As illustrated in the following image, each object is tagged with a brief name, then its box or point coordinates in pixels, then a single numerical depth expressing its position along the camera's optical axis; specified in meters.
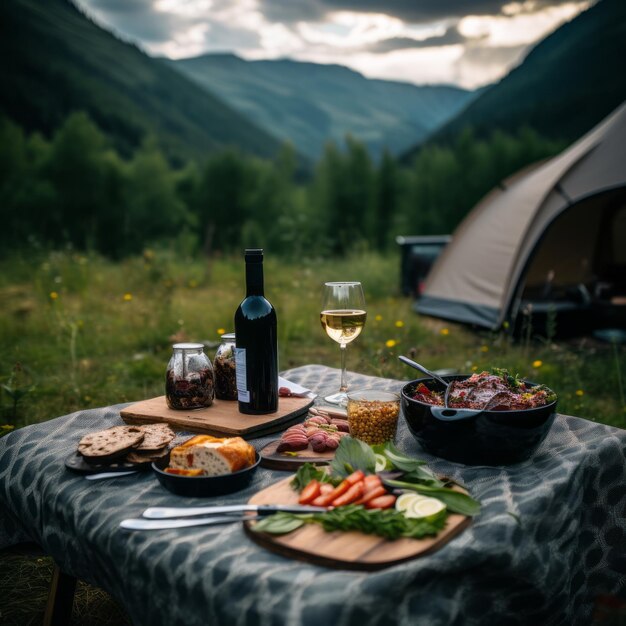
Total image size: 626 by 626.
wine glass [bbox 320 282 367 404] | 1.96
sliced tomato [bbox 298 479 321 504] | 1.28
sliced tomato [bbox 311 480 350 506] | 1.27
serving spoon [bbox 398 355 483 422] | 1.46
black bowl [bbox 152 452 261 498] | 1.37
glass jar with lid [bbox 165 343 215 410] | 1.83
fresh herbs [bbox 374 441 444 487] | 1.35
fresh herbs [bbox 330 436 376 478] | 1.39
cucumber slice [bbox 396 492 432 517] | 1.24
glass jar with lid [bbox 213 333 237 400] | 1.93
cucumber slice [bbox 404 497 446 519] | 1.21
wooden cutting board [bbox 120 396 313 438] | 1.72
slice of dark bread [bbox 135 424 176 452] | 1.57
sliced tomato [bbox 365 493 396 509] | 1.25
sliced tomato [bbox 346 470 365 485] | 1.32
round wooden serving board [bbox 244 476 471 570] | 1.09
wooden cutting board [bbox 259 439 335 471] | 1.53
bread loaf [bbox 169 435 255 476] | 1.42
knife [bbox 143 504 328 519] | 1.25
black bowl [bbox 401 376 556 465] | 1.46
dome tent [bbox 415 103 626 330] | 6.10
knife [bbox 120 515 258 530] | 1.25
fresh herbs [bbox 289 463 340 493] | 1.37
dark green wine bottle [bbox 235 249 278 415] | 1.69
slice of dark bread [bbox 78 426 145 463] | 1.51
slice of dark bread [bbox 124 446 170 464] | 1.54
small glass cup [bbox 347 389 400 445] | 1.65
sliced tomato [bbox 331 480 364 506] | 1.25
